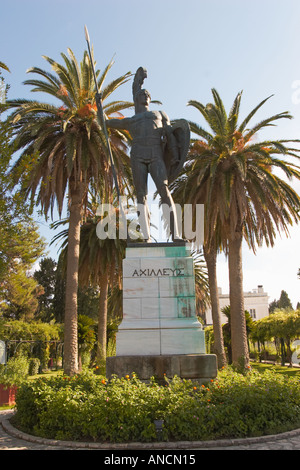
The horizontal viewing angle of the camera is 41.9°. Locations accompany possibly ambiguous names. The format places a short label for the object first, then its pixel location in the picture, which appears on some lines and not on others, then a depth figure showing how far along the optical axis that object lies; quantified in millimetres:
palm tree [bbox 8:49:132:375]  13516
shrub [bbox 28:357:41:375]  23738
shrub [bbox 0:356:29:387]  10785
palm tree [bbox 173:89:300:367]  14906
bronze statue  8320
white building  63347
